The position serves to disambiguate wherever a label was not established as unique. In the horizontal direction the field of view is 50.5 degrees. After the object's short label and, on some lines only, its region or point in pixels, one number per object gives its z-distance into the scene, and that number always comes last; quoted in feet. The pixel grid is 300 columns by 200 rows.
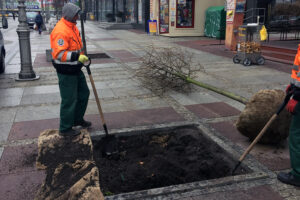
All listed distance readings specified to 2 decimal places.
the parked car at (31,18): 113.56
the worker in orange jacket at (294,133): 11.35
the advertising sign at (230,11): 43.86
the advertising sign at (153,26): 74.33
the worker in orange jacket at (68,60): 14.78
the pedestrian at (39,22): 85.62
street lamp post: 29.07
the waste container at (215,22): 60.84
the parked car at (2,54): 32.55
